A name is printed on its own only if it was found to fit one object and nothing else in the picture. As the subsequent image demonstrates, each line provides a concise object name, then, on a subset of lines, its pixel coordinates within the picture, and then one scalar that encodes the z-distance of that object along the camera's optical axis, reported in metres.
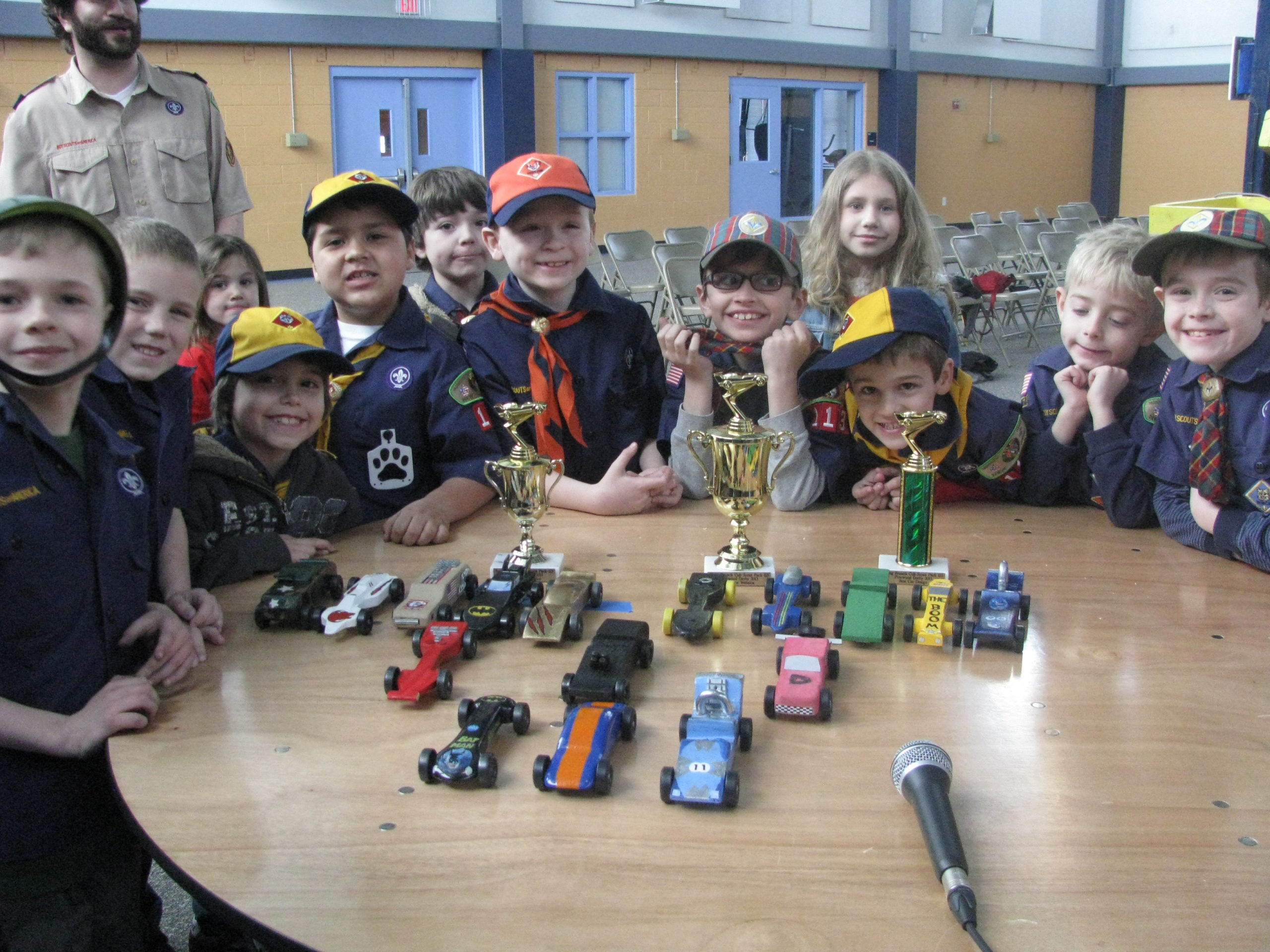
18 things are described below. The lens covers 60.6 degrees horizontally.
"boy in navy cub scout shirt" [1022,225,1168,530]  1.99
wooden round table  0.89
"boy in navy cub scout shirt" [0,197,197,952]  1.33
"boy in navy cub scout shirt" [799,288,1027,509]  1.94
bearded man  3.47
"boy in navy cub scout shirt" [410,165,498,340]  3.00
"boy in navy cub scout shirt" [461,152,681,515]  2.29
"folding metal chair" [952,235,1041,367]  9.43
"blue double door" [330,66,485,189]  10.91
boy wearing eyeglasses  2.08
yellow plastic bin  1.84
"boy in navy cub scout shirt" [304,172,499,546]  2.30
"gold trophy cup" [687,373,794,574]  1.67
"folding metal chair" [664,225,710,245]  10.68
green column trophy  1.63
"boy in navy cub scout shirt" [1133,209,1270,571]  1.75
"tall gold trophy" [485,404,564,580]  1.71
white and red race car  1.52
